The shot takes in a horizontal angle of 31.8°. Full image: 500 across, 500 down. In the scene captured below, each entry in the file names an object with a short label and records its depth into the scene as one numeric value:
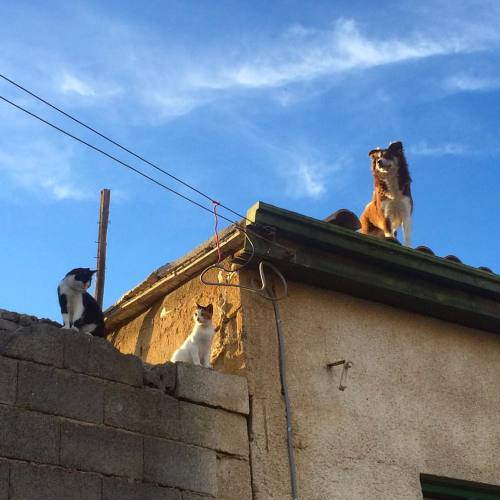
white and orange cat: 6.41
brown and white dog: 9.81
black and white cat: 6.29
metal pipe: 5.93
